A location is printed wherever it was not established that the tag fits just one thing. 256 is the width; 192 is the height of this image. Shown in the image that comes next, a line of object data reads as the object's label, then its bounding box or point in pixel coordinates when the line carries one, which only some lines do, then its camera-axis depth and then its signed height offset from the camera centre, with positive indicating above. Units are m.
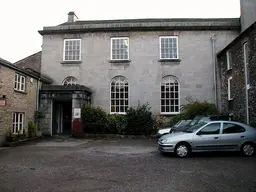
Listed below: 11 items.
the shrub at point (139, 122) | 17.73 -0.72
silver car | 9.61 -1.09
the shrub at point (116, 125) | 17.53 -0.94
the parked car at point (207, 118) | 12.82 -0.32
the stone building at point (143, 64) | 19.48 +3.97
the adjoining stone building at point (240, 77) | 13.81 +2.32
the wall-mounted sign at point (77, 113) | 17.19 -0.06
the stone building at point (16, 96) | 13.42 +1.00
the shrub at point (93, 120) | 17.20 -0.57
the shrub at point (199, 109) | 17.25 +0.24
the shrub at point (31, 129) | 16.08 -1.14
